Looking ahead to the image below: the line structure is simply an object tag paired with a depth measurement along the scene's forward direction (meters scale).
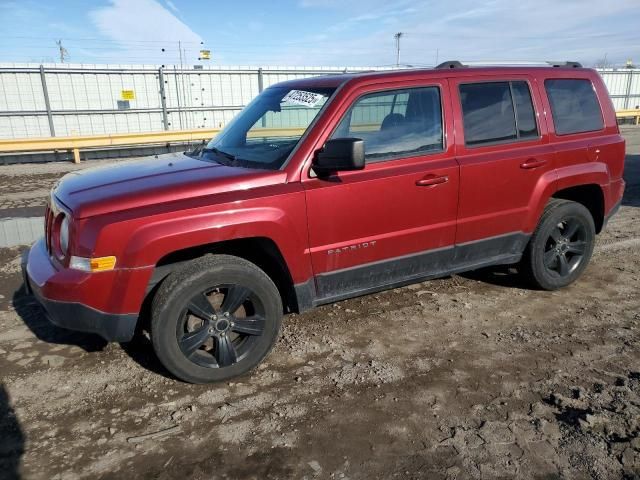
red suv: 3.05
